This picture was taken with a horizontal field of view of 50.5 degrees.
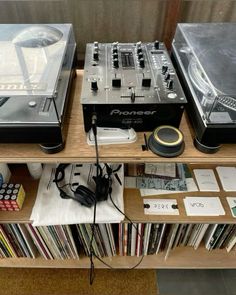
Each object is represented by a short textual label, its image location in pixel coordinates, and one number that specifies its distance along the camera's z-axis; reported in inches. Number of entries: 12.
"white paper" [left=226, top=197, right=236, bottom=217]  36.6
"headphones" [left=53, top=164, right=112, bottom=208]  34.1
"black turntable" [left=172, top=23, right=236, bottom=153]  26.0
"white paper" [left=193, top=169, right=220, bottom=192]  38.9
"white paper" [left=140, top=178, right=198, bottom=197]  38.3
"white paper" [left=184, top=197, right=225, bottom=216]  36.1
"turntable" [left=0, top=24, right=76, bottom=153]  25.8
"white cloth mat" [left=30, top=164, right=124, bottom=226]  33.6
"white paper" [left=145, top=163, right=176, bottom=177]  39.5
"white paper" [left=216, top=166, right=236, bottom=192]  39.4
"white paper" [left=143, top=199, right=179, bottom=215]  36.4
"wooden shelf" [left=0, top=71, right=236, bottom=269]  26.9
